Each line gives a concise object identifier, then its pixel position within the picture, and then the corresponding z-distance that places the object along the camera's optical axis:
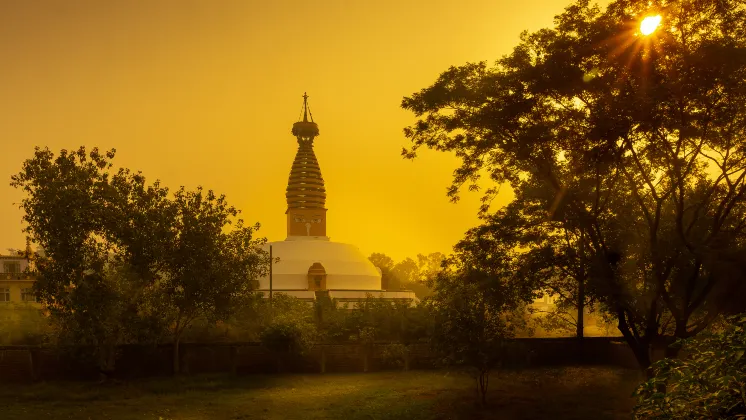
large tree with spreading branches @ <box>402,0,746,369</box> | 17.39
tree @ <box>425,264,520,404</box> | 21.08
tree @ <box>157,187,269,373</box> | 28.19
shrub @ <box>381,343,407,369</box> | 30.30
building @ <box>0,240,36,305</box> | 56.02
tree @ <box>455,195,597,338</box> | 21.78
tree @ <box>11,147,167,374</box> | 25.97
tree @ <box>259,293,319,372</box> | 29.36
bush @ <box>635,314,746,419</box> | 5.80
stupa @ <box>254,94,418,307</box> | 59.93
